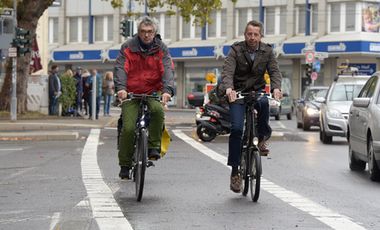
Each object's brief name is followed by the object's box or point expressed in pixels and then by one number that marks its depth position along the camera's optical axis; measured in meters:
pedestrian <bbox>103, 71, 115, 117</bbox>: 37.59
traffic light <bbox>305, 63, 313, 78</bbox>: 49.75
